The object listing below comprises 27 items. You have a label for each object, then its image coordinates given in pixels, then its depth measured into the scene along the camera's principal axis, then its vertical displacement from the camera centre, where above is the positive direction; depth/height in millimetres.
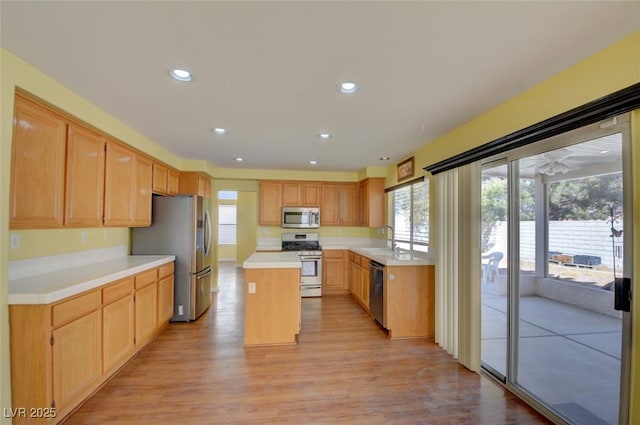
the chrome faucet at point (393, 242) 4960 -416
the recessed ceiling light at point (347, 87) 2043 +991
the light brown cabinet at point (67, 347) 1796 -975
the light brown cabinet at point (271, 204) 5684 +285
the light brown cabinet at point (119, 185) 2811 +338
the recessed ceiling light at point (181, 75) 1898 +994
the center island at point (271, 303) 3244 -1000
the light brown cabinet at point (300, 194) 5742 +497
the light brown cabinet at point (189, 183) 4652 +568
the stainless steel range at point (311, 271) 5320 -1016
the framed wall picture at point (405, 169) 4133 +782
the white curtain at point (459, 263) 2723 -465
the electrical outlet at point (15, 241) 2127 -196
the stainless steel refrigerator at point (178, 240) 3852 -319
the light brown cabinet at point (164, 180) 3871 +555
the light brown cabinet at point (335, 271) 5535 -1049
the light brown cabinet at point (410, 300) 3527 -1035
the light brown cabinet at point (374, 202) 5336 +320
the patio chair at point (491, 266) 2665 -455
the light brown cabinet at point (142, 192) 3355 +315
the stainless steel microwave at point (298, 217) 5660 +20
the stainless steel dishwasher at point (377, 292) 3682 -1013
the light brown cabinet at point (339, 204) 5902 +303
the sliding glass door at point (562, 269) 1739 -379
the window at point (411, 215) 4023 +66
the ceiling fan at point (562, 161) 1931 +433
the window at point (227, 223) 9812 -191
